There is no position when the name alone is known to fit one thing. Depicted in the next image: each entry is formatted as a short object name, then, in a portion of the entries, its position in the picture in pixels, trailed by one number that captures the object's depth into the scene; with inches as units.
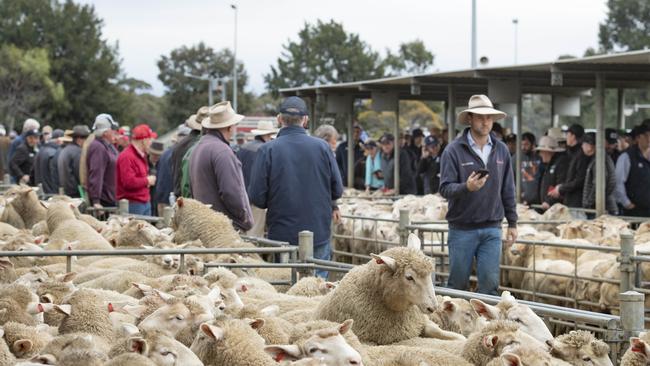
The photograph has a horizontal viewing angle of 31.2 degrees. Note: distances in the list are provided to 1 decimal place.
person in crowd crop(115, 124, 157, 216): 582.9
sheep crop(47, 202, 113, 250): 436.5
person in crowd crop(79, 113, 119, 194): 621.2
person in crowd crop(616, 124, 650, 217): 594.5
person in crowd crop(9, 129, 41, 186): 911.7
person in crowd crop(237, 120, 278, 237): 497.0
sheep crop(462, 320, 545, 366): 228.1
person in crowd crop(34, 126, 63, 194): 791.1
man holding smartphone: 374.0
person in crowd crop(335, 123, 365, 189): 954.7
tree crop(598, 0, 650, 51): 3449.8
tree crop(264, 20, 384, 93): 2876.5
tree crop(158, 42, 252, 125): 3334.2
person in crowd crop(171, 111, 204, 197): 487.8
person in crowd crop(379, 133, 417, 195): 845.2
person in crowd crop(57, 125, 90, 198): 702.5
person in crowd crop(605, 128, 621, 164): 650.2
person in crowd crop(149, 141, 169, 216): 741.9
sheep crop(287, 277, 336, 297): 325.3
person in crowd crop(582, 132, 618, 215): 592.4
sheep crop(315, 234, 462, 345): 263.3
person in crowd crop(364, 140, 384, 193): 890.1
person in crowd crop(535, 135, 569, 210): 639.8
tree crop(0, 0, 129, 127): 2844.5
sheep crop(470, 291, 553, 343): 258.0
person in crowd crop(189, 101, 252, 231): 405.1
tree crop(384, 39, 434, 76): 2888.8
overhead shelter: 587.2
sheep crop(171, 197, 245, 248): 400.5
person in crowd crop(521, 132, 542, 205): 687.1
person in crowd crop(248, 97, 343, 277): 395.5
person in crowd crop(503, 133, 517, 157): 768.3
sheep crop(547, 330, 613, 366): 236.5
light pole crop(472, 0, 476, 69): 1138.7
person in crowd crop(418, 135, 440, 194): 800.3
